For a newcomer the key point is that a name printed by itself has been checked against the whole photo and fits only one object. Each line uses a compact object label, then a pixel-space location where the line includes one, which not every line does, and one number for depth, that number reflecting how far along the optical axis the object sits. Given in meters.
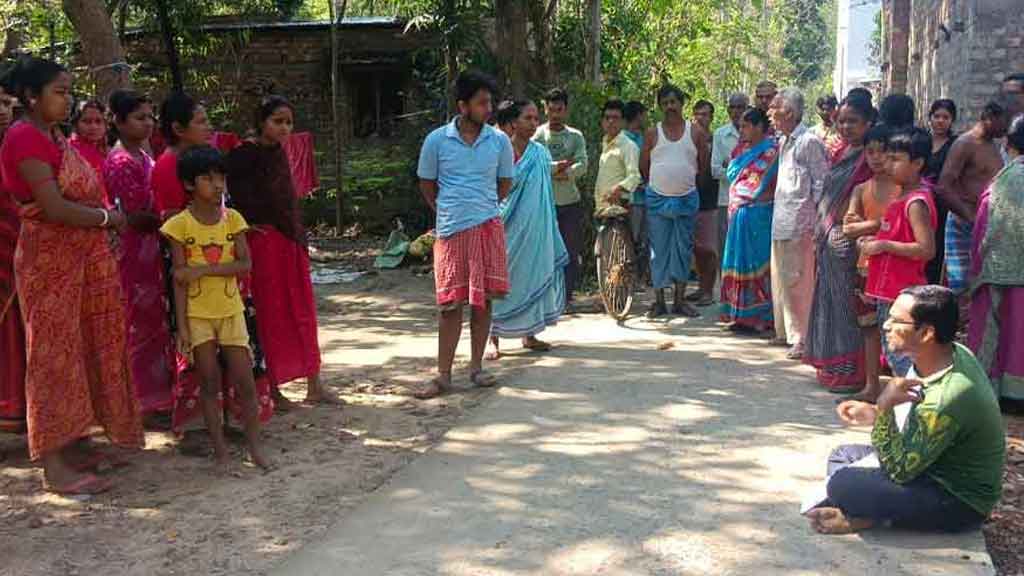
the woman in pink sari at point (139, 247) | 4.76
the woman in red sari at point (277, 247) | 4.98
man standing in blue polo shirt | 5.48
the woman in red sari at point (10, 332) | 4.39
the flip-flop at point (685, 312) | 8.05
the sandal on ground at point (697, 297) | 8.66
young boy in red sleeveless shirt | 4.77
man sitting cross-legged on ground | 3.33
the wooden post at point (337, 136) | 13.68
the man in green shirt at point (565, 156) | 7.43
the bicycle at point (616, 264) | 7.77
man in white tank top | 7.92
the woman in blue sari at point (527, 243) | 6.43
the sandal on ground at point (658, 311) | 8.06
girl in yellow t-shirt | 4.32
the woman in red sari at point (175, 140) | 4.51
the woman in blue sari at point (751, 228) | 6.93
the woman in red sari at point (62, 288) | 3.96
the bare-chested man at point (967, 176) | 5.69
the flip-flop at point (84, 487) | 4.15
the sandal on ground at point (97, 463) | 4.36
